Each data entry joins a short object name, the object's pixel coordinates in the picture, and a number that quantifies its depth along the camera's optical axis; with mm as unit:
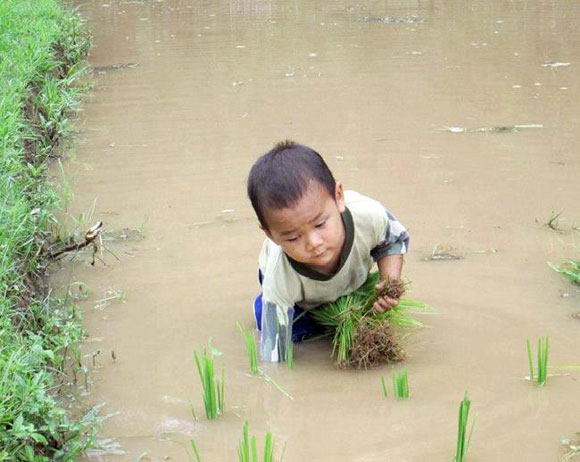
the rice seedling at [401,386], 3168
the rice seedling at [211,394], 2980
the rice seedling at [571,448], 2799
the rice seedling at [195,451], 2732
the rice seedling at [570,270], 4008
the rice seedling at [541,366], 3135
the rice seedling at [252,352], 3402
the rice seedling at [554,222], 4540
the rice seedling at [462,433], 2559
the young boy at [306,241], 3189
